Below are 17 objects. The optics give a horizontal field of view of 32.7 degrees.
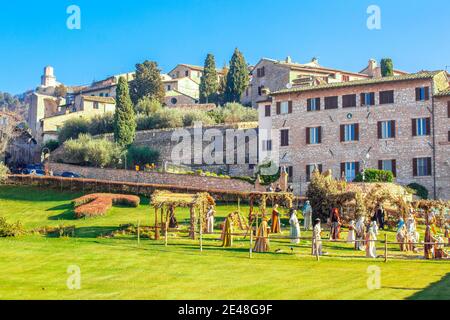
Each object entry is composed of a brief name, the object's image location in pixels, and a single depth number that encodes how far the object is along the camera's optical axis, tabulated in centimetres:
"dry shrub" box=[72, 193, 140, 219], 4947
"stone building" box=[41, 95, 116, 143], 9356
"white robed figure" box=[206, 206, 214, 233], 4234
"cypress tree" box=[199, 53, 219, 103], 10662
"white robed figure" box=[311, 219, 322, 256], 3291
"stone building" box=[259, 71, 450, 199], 5903
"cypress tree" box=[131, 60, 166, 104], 10394
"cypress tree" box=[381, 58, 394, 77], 7994
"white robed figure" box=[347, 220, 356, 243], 3768
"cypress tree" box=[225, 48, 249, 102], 9894
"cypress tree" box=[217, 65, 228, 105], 10444
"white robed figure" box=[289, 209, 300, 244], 3722
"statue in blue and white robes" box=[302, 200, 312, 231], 4447
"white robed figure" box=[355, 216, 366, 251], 3712
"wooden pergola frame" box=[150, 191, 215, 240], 4047
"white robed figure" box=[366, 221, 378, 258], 3303
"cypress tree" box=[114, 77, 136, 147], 7744
